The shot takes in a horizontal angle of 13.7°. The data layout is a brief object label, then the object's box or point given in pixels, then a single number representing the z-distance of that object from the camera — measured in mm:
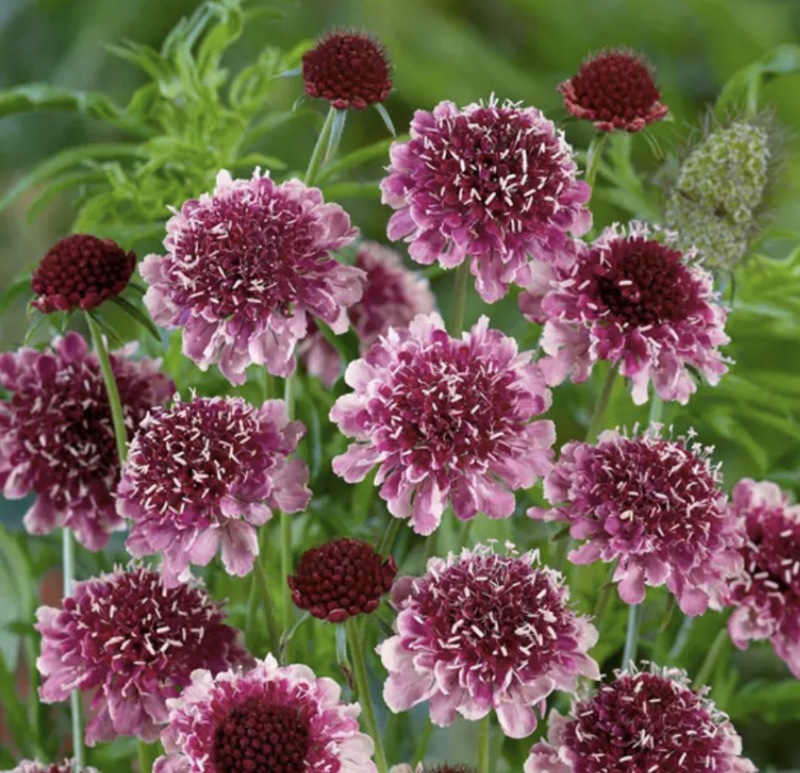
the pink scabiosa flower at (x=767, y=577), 826
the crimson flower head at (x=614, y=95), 796
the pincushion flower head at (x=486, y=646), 756
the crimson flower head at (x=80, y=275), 795
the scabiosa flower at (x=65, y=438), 832
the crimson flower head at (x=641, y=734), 767
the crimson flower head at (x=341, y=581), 754
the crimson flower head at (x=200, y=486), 769
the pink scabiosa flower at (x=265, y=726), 742
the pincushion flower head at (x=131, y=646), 790
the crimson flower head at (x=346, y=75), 790
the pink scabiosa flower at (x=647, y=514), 776
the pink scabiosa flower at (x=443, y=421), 763
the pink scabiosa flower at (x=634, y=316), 784
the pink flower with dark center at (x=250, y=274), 777
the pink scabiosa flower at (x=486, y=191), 775
